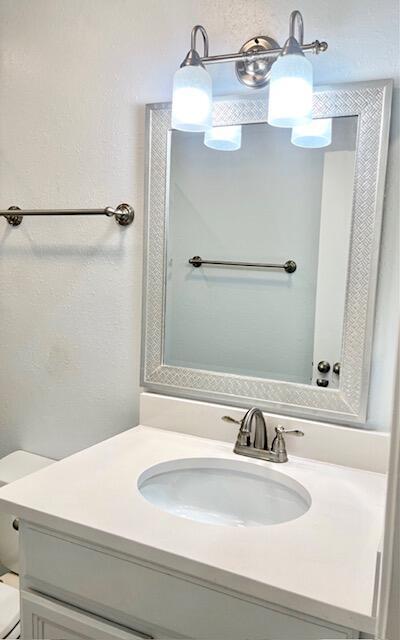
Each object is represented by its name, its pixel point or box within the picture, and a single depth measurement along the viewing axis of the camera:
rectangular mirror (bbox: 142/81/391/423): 1.15
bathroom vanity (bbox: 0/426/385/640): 0.75
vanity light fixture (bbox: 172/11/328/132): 1.10
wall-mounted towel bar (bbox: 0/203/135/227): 1.42
